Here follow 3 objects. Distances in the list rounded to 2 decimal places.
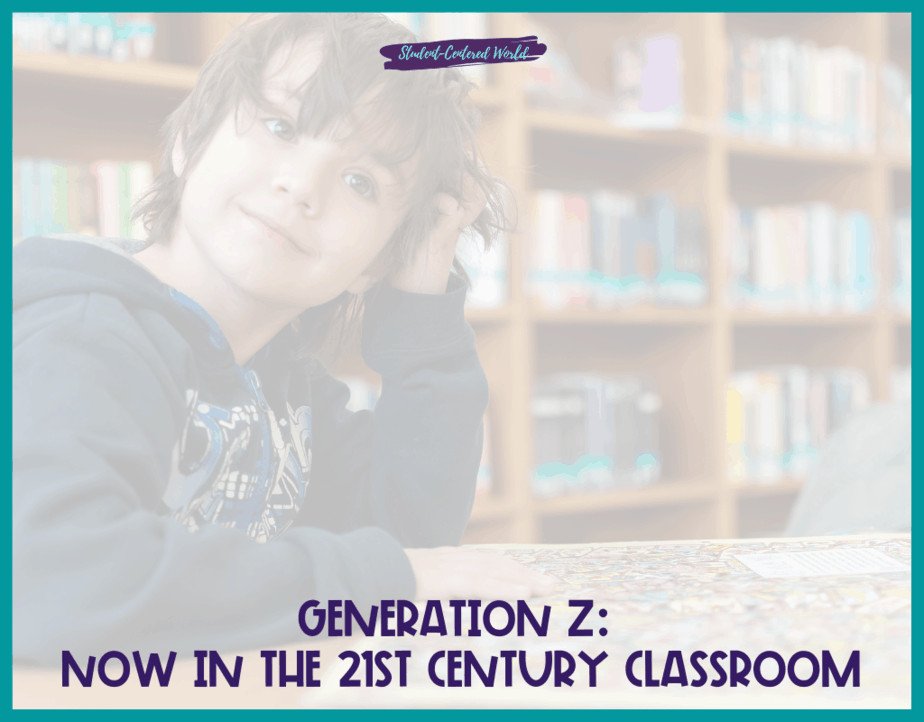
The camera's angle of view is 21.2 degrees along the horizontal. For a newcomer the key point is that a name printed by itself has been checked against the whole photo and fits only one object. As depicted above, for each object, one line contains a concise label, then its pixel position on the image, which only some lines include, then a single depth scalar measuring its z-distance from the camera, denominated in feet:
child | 5.45
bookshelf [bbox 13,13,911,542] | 12.70
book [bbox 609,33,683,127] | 14.43
